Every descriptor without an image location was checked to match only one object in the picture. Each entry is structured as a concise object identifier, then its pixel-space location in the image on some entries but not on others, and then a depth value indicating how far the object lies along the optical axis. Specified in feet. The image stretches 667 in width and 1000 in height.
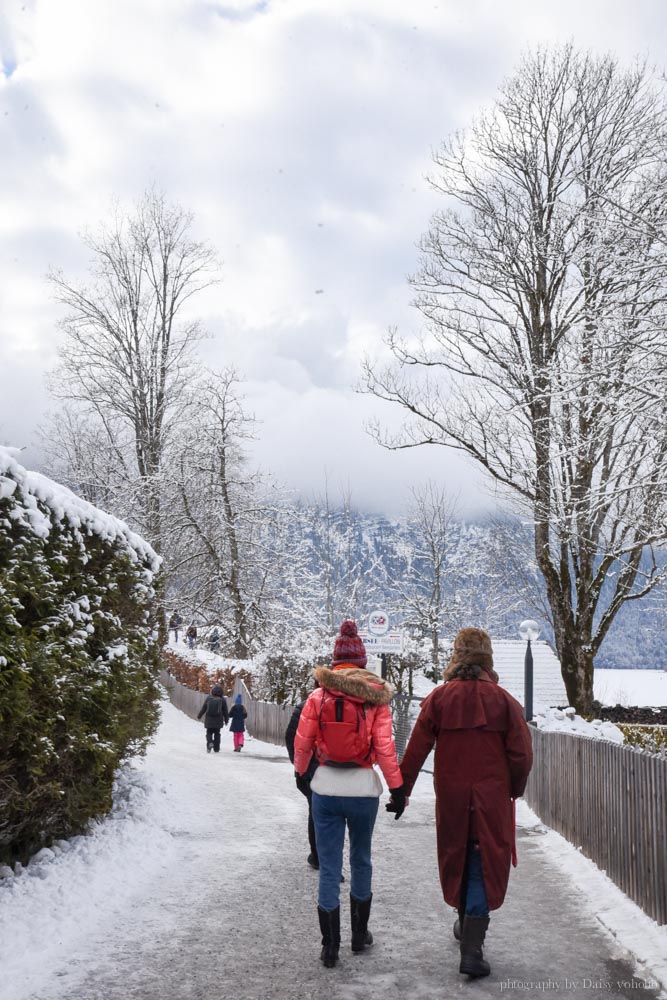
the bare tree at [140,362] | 95.04
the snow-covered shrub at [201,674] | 102.53
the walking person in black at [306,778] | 22.82
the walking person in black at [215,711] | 65.10
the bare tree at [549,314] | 55.57
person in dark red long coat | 16.63
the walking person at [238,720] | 68.18
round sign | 66.39
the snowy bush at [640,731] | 50.52
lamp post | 57.72
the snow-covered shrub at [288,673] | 83.61
